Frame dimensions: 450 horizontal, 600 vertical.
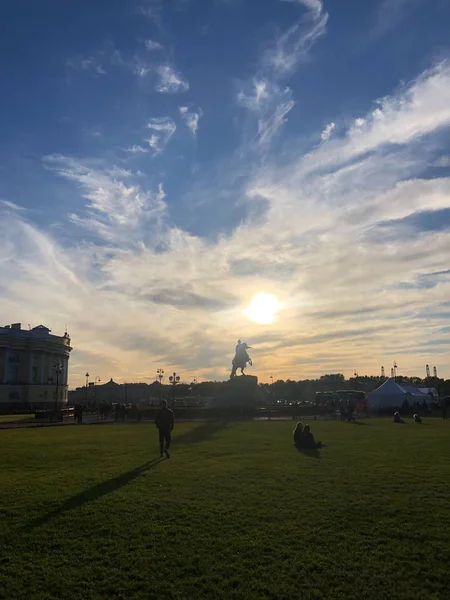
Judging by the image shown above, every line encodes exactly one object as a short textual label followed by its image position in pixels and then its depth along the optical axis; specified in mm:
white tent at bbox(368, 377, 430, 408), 56094
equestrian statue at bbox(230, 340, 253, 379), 58875
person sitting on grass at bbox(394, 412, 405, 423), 36441
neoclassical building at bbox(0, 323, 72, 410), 102312
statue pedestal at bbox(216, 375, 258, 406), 56375
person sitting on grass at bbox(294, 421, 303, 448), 19694
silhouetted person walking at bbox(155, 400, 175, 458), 17500
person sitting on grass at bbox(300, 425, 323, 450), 19377
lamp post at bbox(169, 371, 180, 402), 84350
